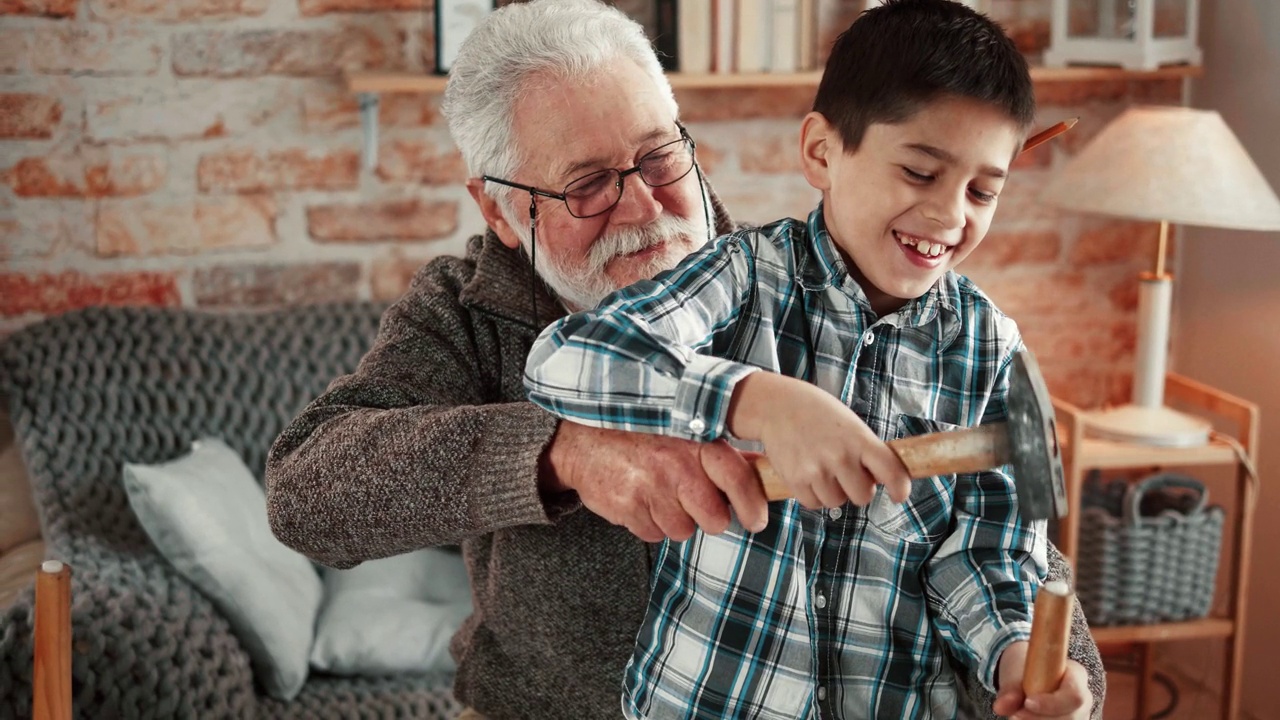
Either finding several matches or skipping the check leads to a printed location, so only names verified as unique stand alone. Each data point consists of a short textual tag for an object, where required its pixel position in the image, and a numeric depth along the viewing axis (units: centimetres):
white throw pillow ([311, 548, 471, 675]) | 236
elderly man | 134
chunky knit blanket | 202
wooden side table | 269
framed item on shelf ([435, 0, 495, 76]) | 271
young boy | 109
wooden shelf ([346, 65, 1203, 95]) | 265
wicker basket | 271
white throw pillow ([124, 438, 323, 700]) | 224
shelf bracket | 283
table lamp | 254
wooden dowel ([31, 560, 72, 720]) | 115
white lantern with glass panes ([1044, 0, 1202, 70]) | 290
